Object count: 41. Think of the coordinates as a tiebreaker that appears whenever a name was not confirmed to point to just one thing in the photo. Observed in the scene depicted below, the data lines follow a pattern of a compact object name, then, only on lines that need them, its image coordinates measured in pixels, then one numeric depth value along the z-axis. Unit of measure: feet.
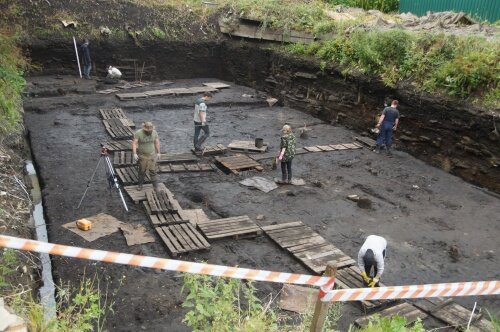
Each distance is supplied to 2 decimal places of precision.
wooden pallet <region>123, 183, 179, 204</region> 30.48
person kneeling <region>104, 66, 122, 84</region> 62.49
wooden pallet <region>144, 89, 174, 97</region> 58.53
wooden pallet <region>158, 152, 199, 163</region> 38.22
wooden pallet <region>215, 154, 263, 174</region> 37.68
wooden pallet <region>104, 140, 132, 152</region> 39.94
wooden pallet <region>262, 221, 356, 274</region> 25.23
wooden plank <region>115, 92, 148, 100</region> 56.54
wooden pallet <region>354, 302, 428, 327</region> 20.93
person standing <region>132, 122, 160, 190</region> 30.27
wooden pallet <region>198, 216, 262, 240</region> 27.22
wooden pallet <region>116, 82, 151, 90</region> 61.26
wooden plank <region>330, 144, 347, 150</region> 44.16
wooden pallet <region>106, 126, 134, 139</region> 43.65
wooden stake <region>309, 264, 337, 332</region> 13.07
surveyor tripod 29.01
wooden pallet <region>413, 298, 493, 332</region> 20.72
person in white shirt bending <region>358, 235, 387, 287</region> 21.58
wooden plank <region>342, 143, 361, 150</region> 44.55
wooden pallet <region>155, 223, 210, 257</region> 25.09
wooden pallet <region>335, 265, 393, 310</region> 21.74
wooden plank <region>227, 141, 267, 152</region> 42.32
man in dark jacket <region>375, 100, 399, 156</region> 41.17
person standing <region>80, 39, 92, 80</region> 60.45
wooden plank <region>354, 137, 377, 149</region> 44.75
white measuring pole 60.64
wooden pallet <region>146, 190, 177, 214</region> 28.94
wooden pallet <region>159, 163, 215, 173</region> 36.63
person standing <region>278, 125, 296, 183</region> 33.78
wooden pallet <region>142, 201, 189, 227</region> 27.68
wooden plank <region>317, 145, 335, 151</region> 43.57
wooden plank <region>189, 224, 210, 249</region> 25.84
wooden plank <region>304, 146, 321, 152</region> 43.18
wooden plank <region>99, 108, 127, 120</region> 49.65
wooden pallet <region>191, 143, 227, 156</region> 40.81
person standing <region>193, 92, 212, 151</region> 38.82
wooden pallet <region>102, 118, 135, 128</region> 46.65
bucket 42.50
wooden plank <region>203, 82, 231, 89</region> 64.59
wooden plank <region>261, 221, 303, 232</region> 28.48
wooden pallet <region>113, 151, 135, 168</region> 36.63
